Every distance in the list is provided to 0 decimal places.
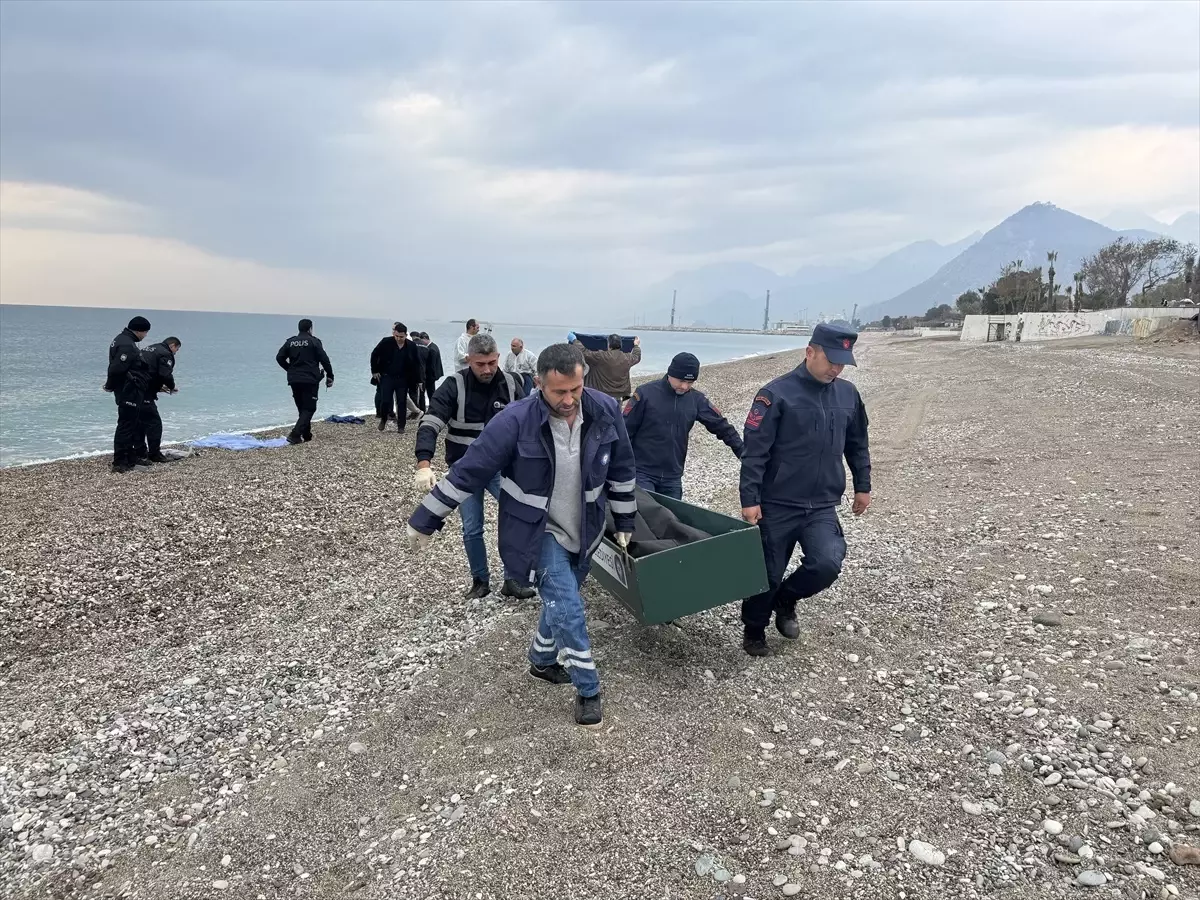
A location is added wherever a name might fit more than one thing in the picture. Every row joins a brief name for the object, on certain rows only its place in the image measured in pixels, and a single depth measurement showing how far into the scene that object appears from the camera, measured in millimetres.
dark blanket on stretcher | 5215
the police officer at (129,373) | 11203
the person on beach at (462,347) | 10018
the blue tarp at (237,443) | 15680
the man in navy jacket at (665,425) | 6500
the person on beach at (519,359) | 12797
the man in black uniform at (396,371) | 15547
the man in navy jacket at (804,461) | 4719
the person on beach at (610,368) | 12070
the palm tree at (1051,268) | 60966
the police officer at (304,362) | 14352
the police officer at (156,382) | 11648
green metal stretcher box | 4461
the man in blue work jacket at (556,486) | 4090
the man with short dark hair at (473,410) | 5973
